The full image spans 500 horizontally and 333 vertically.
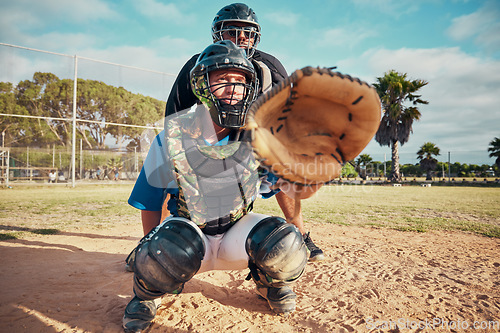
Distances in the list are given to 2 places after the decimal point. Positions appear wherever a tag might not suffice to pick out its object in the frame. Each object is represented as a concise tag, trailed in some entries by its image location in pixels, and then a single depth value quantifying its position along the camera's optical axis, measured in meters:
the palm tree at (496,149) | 24.05
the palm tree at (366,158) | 42.87
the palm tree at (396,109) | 22.72
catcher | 1.56
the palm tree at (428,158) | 30.33
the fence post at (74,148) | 16.56
